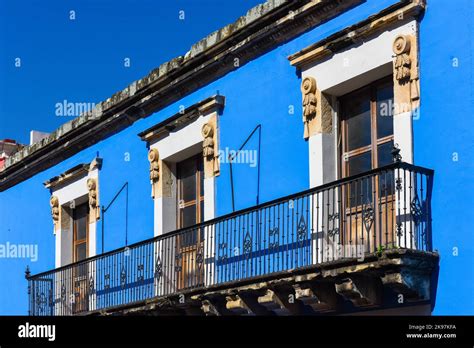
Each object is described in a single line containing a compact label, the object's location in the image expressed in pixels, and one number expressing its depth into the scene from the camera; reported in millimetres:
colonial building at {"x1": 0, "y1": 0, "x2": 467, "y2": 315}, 10219
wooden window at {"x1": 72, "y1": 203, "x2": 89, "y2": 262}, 16406
